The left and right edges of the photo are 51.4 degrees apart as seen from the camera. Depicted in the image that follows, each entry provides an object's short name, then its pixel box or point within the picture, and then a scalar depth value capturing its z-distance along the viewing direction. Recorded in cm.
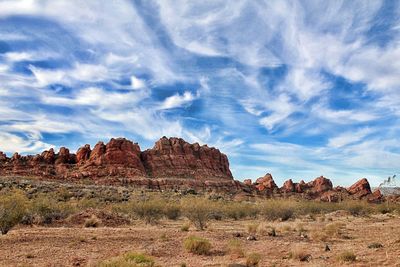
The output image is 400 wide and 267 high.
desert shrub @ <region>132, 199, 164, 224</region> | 3184
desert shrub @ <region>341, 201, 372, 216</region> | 5062
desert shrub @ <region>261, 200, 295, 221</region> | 3766
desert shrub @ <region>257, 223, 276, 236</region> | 2441
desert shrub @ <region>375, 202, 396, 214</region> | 5343
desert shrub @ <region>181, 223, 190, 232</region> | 2596
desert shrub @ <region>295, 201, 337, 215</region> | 4459
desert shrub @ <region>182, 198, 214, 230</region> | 2756
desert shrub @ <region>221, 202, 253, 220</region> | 3834
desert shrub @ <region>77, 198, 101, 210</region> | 3505
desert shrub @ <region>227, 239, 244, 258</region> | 1655
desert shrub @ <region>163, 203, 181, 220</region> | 3309
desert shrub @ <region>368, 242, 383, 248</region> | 1735
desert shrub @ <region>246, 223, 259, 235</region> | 2562
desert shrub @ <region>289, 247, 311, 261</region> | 1542
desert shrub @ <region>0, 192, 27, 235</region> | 2027
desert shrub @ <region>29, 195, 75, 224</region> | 2745
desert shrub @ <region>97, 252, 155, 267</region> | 1171
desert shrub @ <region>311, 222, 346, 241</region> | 2228
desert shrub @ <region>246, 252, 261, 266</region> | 1436
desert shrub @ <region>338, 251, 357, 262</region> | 1453
